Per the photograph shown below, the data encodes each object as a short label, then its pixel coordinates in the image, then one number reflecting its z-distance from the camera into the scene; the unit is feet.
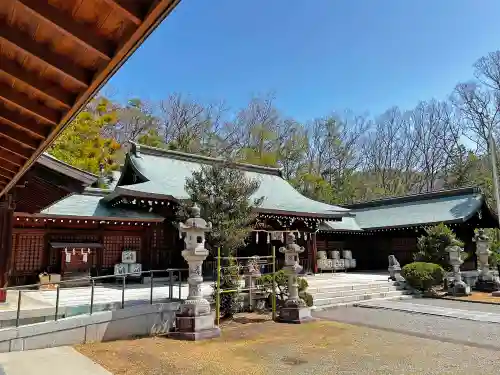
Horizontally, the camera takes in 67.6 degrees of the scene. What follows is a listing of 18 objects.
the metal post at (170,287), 28.76
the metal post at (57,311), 22.70
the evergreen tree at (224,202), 32.12
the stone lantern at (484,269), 48.21
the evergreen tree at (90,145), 71.87
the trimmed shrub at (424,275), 44.83
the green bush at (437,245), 50.55
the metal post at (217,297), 27.99
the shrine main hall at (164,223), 40.11
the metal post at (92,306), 24.03
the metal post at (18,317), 21.12
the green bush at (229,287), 31.01
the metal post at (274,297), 31.63
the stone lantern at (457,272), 44.65
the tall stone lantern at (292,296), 30.14
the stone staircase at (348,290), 38.91
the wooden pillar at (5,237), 29.81
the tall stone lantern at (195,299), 25.12
